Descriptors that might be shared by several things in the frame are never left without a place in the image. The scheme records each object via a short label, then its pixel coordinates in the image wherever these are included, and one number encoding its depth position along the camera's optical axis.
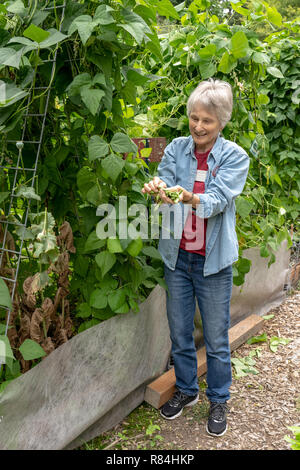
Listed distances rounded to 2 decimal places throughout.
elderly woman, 1.63
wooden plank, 1.97
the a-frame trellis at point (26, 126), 1.33
